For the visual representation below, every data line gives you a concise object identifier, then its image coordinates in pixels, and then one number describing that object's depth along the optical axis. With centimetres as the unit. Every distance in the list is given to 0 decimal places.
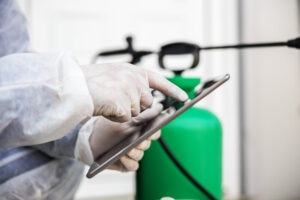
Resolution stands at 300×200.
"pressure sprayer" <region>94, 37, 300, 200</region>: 132
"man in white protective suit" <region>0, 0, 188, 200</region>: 108
